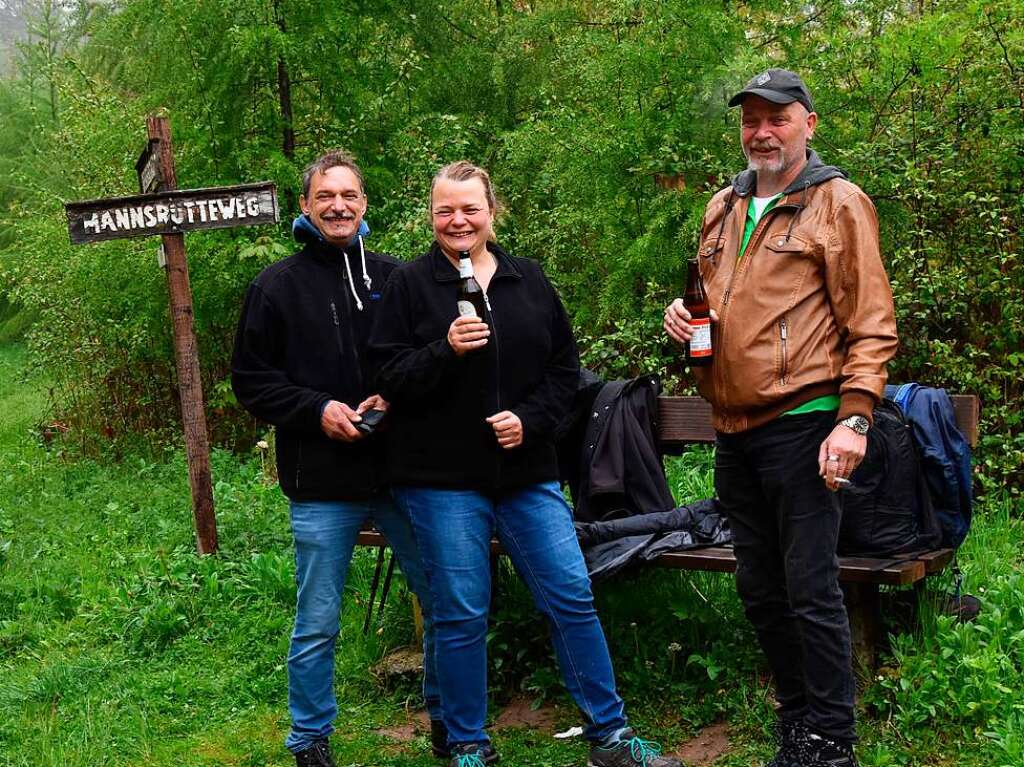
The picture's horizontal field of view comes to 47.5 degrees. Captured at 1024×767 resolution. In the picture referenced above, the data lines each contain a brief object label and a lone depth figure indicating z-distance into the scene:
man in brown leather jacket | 3.45
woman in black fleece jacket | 3.88
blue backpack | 4.32
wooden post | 6.99
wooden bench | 4.06
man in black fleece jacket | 4.02
